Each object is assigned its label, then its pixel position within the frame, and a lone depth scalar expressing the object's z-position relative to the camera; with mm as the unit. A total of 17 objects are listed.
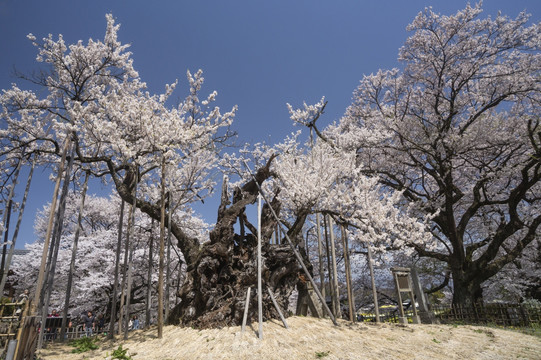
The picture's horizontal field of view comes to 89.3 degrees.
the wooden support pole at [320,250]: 10471
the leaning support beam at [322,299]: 8078
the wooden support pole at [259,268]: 6906
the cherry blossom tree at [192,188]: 8602
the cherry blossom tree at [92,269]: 17078
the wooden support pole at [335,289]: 9867
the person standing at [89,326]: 13797
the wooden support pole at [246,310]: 7201
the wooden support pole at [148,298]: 9227
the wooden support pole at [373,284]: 9402
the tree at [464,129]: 13203
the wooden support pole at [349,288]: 9383
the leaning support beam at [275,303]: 7809
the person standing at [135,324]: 17077
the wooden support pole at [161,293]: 7157
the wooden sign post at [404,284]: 10914
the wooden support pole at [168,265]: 9300
